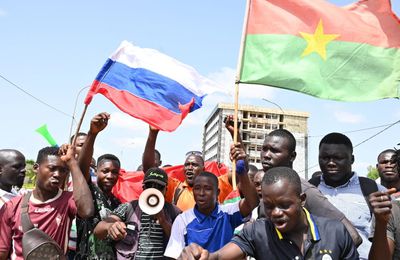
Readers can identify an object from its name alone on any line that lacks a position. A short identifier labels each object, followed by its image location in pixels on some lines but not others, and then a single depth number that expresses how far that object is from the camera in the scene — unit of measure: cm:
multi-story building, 8206
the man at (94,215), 468
